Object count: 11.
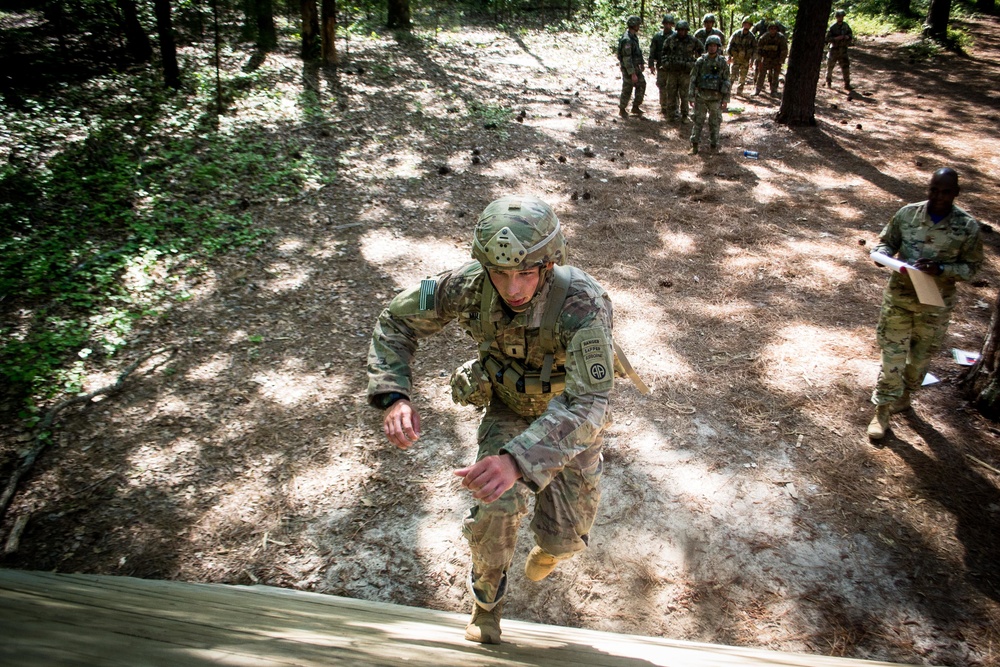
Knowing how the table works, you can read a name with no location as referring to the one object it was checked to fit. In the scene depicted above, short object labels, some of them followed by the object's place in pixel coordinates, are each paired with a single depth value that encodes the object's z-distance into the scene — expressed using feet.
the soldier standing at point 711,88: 35.19
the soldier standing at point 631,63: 40.81
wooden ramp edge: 4.62
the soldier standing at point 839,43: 46.70
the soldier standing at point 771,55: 46.24
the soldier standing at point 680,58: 40.50
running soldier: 8.33
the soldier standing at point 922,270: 13.92
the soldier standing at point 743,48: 48.67
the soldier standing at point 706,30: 44.11
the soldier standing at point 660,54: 41.65
